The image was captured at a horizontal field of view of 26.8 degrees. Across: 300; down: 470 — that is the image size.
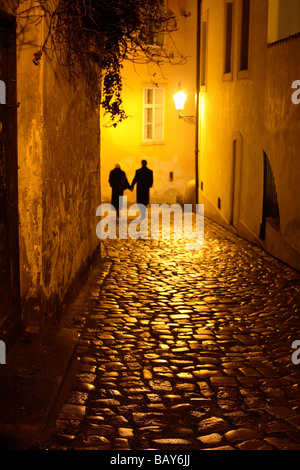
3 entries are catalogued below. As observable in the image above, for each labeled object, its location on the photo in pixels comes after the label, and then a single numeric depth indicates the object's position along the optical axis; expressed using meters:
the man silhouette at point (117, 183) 17.22
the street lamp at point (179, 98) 18.23
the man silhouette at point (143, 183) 17.44
